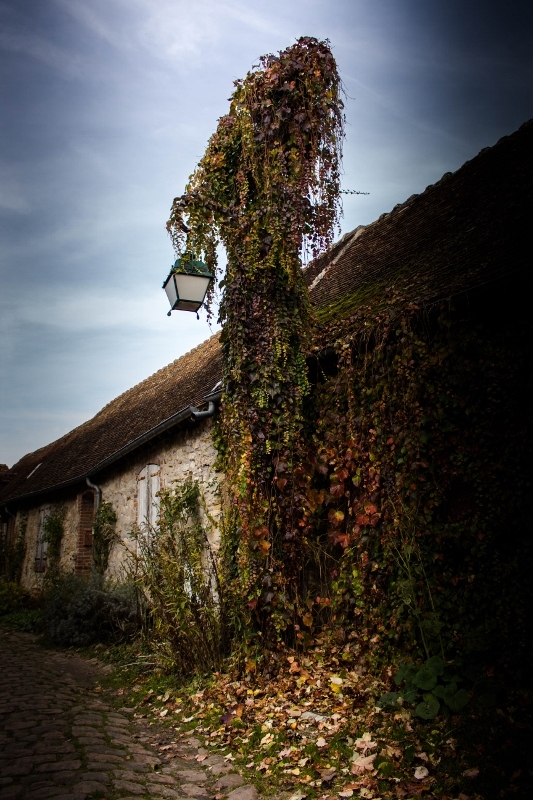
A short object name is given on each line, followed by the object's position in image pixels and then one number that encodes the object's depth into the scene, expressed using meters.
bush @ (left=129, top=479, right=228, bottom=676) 5.56
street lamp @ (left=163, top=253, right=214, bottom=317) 6.24
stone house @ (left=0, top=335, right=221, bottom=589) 8.26
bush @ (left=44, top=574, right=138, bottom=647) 8.34
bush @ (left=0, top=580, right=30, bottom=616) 12.69
